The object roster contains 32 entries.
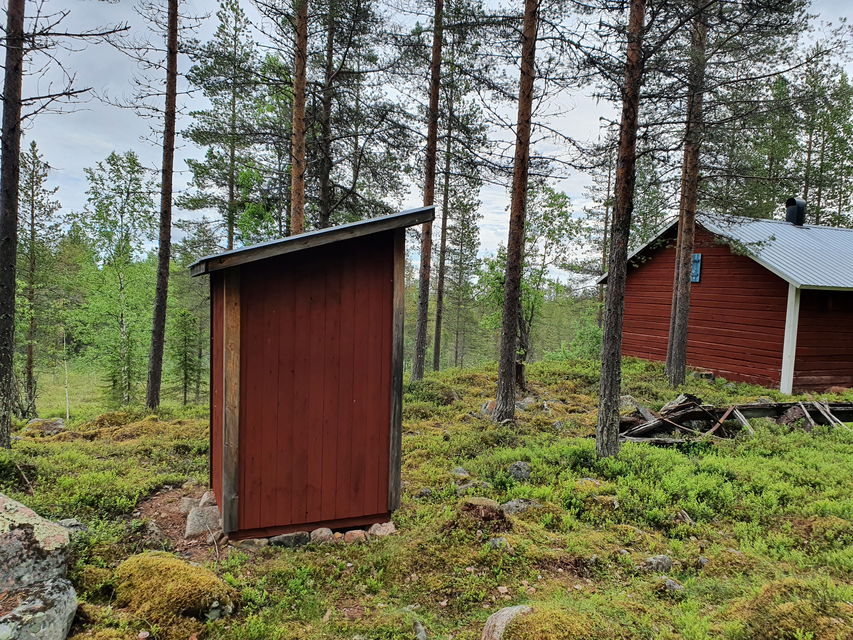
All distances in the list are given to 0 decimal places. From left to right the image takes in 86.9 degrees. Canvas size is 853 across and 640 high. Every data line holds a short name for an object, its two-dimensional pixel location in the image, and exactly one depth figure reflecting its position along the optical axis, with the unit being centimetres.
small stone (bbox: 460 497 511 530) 456
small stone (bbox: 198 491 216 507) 520
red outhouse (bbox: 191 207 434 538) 439
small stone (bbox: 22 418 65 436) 915
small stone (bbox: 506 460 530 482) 604
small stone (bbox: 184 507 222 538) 466
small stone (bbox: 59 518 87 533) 402
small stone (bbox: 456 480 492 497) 565
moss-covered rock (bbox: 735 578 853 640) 243
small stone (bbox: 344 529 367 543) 465
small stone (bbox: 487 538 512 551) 412
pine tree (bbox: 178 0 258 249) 945
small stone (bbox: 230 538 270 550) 445
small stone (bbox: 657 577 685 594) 357
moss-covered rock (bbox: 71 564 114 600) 318
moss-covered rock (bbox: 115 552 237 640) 300
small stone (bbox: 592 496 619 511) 520
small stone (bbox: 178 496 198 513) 522
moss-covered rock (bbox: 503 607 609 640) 266
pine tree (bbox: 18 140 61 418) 1602
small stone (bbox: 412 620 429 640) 307
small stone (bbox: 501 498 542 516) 513
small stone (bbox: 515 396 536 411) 1059
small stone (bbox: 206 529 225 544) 450
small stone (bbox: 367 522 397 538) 478
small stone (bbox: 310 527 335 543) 463
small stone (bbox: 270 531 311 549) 454
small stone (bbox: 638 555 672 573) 400
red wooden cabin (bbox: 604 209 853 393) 1264
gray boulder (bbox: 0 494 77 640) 246
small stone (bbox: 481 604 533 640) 281
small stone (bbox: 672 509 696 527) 496
